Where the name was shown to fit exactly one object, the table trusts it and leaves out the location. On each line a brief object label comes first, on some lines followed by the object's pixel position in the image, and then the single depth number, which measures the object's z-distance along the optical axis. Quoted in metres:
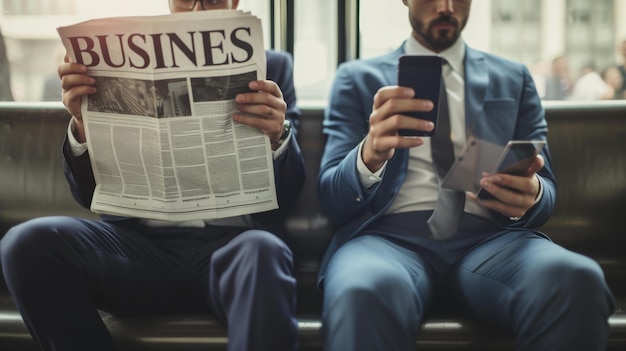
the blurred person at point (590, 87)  3.03
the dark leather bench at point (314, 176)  1.98
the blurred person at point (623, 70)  2.97
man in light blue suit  1.22
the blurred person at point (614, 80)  2.98
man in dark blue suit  1.27
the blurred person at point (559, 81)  2.93
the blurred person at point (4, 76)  2.72
